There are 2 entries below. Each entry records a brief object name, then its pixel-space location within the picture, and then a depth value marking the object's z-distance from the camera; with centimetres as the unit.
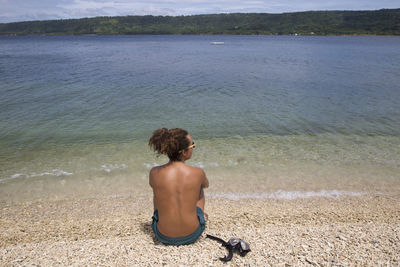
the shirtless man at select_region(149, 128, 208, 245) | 355
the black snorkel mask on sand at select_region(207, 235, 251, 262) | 371
